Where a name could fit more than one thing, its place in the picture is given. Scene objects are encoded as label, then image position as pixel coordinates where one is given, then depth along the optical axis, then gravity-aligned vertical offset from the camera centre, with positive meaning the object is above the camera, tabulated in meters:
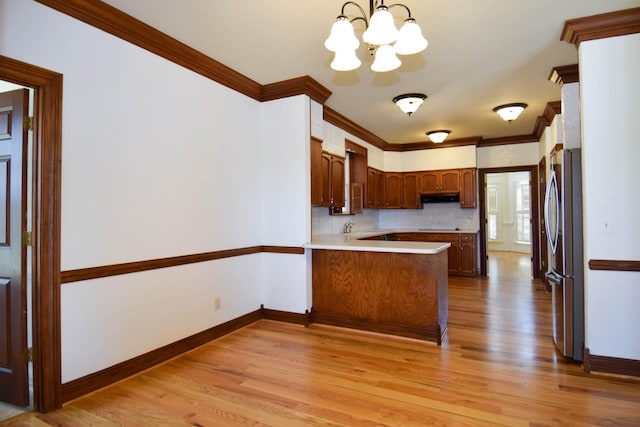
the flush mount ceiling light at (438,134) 6.06 +1.45
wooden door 2.22 -0.19
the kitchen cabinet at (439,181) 7.06 +0.74
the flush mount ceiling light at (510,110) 4.70 +1.46
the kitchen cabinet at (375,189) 6.61 +0.57
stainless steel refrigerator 2.84 -0.29
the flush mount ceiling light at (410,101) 4.26 +1.45
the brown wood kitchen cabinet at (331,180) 4.70 +0.54
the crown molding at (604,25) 2.61 +1.47
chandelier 1.93 +1.05
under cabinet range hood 7.16 +0.40
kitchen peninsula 3.43 -0.73
